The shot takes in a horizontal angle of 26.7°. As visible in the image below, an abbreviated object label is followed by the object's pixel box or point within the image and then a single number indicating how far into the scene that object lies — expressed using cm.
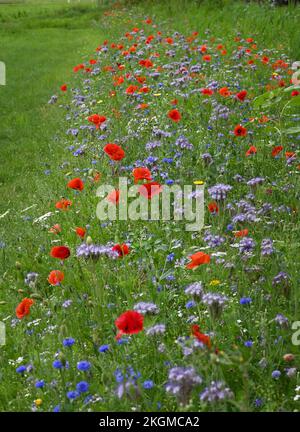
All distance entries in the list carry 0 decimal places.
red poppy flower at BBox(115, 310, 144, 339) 214
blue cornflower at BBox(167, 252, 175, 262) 328
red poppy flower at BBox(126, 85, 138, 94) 513
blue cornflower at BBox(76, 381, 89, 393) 228
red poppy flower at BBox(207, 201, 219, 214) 346
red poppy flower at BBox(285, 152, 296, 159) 394
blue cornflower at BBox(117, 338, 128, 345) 253
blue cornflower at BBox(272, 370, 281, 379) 238
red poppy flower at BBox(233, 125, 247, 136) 407
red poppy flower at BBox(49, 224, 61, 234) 353
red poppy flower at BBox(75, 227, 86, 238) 309
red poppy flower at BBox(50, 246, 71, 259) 287
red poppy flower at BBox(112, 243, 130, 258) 295
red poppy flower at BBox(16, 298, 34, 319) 270
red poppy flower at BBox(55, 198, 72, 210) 353
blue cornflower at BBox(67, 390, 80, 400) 226
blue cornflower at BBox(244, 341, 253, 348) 254
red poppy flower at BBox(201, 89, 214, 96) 505
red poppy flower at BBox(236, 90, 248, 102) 488
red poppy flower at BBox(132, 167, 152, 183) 322
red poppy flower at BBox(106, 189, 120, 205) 303
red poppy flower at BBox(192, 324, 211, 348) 201
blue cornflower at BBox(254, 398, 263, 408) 236
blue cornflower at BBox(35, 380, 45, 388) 242
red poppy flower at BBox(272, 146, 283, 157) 392
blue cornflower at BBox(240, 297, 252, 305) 271
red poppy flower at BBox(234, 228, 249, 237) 303
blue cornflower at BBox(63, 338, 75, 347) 256
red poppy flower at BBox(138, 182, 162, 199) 303
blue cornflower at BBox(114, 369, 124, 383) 221
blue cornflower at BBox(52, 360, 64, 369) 239
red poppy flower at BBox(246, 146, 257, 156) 399
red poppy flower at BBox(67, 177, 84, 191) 333
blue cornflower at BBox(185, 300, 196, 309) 268
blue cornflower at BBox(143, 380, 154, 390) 232
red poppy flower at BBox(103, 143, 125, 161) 351
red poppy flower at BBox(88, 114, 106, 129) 443
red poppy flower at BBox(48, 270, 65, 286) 289
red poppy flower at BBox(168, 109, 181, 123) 433
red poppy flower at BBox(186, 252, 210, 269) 242
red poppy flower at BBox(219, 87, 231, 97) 488
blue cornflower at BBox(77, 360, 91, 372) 234
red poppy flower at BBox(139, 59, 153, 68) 588
